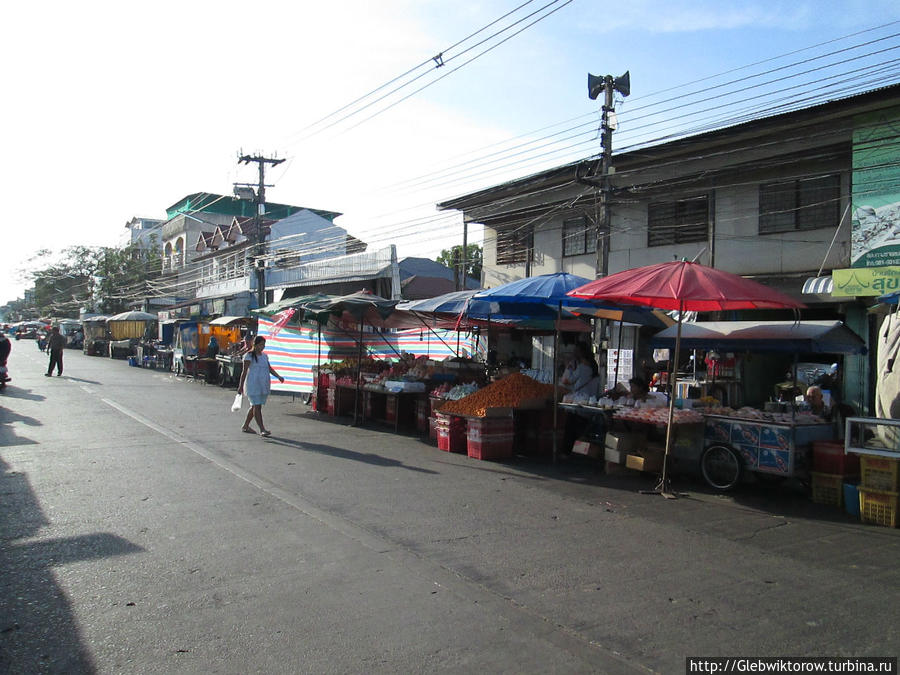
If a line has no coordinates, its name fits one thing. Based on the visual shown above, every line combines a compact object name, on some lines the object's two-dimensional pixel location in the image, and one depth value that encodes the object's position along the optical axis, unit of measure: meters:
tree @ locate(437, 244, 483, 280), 46.31
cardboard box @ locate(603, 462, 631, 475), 9.34
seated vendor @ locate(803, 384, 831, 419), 8.71
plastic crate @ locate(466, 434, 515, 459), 10.13
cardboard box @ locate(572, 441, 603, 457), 9.76
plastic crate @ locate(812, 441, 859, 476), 7.59
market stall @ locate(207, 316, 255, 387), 22.41
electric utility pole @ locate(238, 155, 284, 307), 27.95
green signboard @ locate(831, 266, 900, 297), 12.93
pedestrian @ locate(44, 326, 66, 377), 23.45
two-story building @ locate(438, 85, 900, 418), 14.01
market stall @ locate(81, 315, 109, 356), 42.94
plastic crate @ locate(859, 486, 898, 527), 6.73
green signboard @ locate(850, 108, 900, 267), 13.32
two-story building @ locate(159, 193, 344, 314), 39.91
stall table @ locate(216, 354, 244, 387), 22.06
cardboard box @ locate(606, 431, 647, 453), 9.12
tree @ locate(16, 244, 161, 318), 58.50
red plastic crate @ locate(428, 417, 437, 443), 11.85
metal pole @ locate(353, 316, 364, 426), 13.67
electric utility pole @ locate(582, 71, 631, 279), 15.25
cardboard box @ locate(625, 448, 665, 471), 8.75
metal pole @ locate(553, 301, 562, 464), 9.86
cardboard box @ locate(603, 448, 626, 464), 9.13
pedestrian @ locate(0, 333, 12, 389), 18.20
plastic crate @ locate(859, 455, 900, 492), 6.77
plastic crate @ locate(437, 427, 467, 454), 10.74
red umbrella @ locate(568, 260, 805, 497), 7.72
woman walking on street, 11.84
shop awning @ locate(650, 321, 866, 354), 9.48
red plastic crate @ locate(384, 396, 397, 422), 13.58
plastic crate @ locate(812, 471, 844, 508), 7.58
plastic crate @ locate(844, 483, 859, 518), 7.23
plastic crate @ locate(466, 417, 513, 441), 10.11
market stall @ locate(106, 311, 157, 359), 37.50
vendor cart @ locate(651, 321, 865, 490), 7.80
